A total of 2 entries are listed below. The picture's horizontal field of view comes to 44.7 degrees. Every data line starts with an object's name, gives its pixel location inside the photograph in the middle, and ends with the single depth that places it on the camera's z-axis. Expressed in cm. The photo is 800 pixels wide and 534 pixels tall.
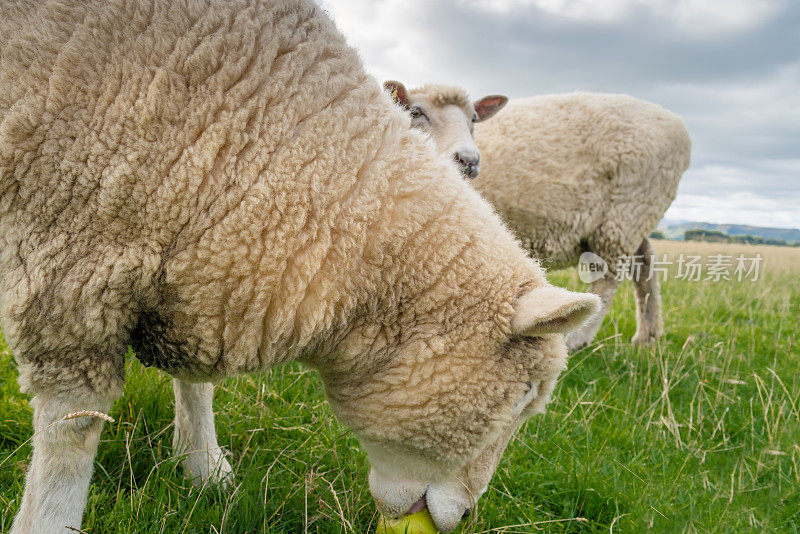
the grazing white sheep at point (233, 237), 112
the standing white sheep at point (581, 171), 230
